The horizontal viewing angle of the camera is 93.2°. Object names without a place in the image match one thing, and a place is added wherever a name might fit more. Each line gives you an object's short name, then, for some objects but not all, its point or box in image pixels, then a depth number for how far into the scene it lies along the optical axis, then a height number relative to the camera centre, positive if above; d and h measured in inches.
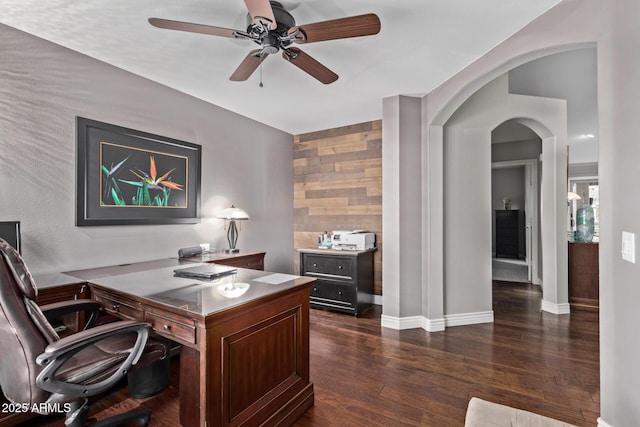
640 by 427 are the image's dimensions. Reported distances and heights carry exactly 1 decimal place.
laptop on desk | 79.1 -15.4
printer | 156.2 -12.8
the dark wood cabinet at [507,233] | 262.5 -15.6
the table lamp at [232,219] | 140.4 -1.3
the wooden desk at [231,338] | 55.8 -25.2
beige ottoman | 47.2 -32.4
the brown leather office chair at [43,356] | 48.0 -23.7
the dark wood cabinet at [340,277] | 148.0 -31.1
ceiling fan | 64.2 +42.4
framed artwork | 98.5 +14.7
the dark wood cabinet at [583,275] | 157.4 -31.7
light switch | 55.1 -5.8
